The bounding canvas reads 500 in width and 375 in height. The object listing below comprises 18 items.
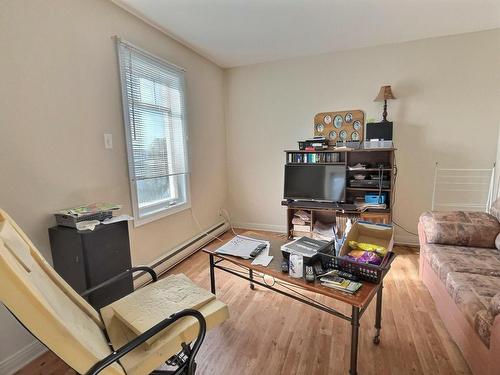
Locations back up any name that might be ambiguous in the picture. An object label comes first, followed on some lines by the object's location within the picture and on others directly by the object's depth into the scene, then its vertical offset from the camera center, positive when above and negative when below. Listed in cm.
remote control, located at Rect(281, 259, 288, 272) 149 -67
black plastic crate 130 -62
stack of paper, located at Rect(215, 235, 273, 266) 166 -68
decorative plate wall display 314 +33
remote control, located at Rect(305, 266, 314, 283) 136 -66
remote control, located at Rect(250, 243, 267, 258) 171 -67
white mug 141 -63
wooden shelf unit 283 -44
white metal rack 282 -43
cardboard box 161 -54
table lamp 286 +63
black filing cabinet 152 -64
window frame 216 -7
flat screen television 304 -37
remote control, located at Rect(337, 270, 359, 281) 134 -66
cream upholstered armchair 76 -69
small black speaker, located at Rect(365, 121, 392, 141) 289 +24
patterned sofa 122 -78
